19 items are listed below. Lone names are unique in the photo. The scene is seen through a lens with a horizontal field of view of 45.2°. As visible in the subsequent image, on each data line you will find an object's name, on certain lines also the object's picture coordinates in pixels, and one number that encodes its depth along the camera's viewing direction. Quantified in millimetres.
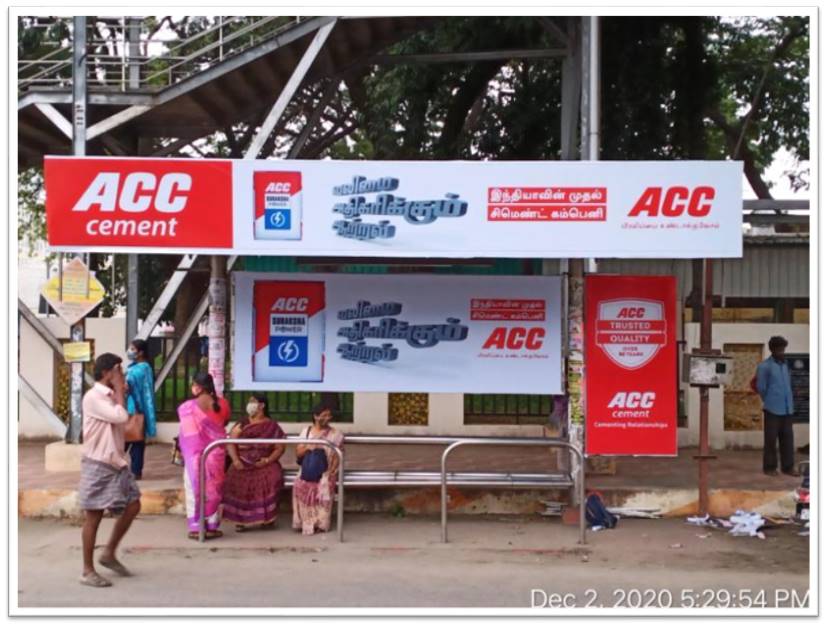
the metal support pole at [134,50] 12008
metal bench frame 8336
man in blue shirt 10742
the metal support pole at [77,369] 10711
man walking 7004
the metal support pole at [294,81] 12281
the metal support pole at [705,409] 9109
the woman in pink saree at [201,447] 8406
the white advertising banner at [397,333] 9352
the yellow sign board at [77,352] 10391
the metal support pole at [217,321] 9352
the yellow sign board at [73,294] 10430
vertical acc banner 9172
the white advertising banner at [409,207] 8391
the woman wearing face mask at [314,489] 8648
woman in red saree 8727
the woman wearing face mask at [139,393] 10219
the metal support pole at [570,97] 13898
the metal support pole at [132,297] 13008
